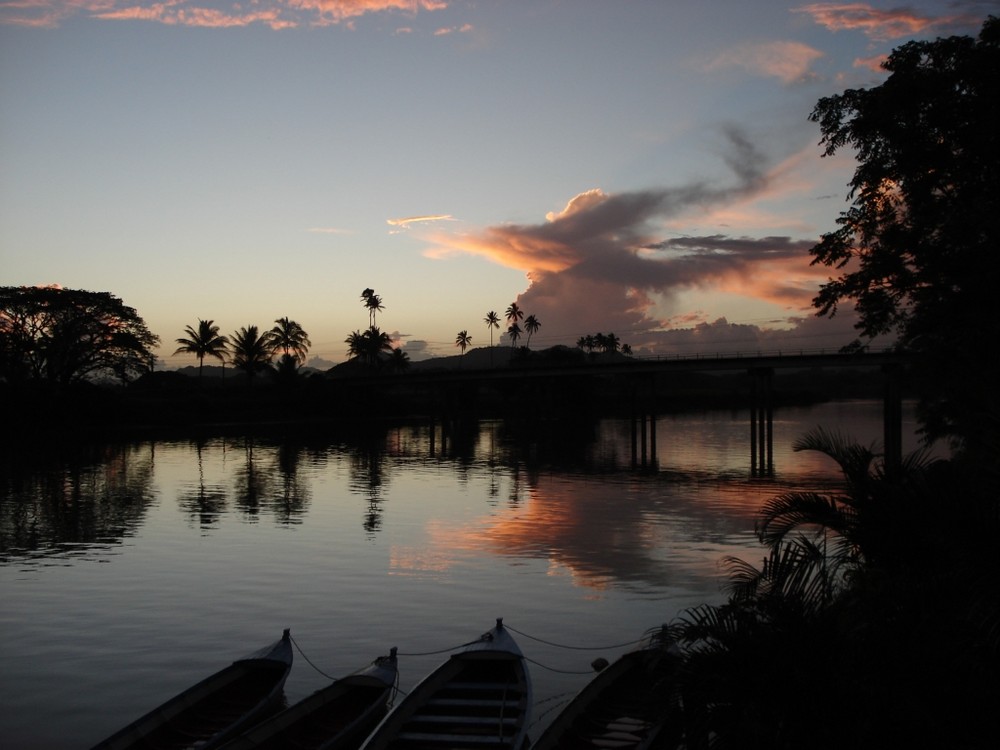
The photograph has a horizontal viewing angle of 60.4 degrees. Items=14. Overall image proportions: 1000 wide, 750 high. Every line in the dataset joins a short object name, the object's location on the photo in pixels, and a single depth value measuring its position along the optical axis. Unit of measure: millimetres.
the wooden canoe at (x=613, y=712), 11922
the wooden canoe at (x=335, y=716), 11766
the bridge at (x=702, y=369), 76250
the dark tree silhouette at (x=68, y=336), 84000
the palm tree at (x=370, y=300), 172750
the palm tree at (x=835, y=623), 7246
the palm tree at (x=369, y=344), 168875
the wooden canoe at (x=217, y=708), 11547
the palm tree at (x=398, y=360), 183375
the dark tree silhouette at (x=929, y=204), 19719
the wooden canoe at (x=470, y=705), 11883
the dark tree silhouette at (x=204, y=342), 121750
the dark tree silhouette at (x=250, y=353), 125125
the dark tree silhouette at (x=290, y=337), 132750
